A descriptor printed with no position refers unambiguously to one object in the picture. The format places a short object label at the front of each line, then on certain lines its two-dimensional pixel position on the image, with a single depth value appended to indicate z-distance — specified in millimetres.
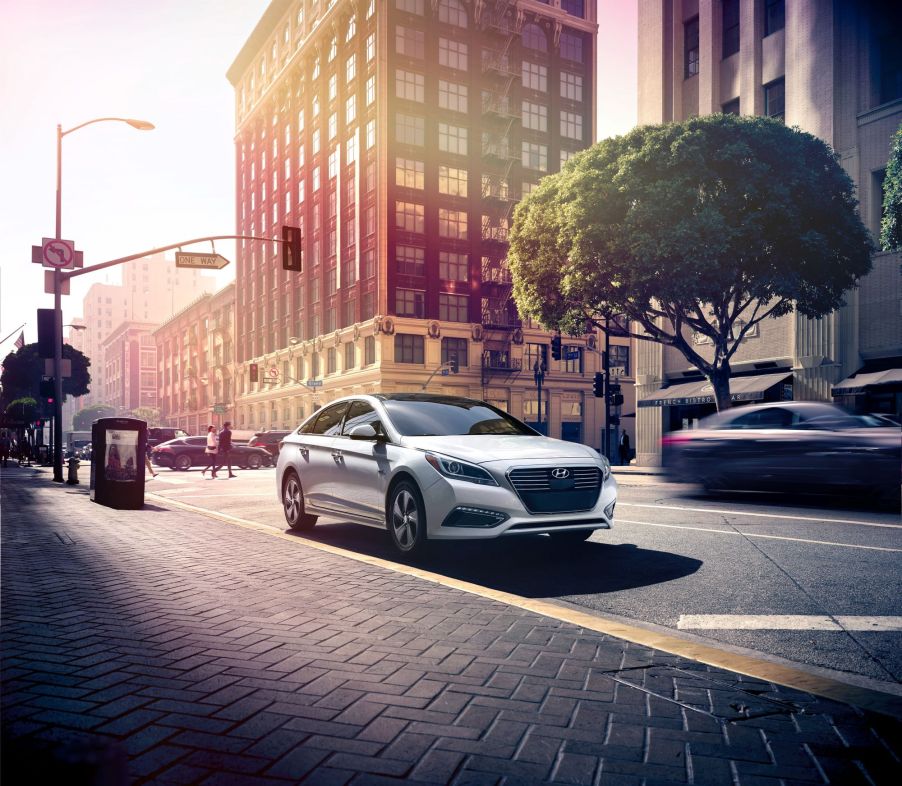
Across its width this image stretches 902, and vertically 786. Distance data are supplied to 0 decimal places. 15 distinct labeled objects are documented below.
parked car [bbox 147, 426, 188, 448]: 40844
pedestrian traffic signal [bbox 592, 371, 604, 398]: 30014
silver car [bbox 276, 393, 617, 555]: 6730
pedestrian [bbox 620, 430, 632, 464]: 33906
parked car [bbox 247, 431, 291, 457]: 36278
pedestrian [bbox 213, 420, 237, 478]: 24391
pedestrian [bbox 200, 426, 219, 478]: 24875
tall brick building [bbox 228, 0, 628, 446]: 48844
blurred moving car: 10820
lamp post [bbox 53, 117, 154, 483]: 21758
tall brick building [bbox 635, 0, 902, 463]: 25984
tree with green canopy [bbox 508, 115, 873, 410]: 23281
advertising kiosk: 13617
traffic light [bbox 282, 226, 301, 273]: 19438
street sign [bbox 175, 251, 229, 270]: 18500
